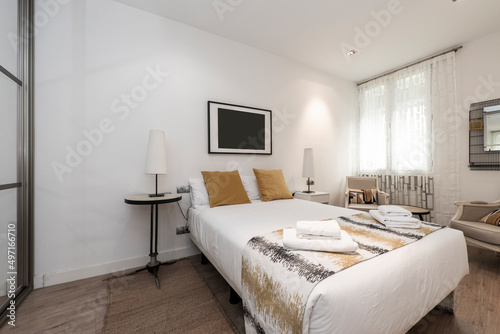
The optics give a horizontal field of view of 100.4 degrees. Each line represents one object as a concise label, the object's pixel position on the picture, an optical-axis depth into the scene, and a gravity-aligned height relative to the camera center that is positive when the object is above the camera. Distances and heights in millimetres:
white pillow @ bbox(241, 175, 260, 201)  2893 -278
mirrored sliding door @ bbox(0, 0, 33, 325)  1636 +92
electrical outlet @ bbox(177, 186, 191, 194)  2686 -294
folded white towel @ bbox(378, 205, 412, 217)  1663 -363
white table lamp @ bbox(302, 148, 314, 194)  3584 +32
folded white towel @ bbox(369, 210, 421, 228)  1572 -418
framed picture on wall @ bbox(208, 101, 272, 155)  2930 +566
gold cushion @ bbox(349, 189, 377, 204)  3664 -517
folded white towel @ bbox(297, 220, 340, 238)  1211 -366
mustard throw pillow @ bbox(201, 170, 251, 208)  2463 -272
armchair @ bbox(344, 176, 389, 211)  3547 -447
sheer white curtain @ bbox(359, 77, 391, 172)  4117 +860
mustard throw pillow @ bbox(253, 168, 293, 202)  2859 -268
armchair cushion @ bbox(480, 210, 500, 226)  2401 -599
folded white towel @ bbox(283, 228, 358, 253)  1120 -425
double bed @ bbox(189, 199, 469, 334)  819 -559
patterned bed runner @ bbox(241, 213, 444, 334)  889 -504
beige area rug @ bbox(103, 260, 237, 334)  1476 -1142
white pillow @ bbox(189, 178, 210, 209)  2510 -326
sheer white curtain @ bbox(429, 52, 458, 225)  3266 +500
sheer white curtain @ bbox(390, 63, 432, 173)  3541 +827
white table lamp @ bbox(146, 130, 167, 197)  2219 +124
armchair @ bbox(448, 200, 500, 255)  2207 -669
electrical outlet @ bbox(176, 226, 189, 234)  2668 -815
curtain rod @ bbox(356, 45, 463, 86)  3250 +1843
